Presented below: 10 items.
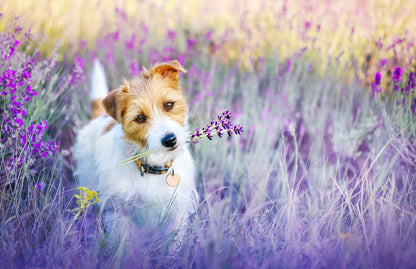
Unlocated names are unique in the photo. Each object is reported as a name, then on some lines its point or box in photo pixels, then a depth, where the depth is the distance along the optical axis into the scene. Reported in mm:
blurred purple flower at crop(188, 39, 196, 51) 4111
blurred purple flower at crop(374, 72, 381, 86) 2679
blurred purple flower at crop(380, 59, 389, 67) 3461
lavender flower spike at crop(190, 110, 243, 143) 1948
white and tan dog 2289
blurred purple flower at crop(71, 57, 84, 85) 2948
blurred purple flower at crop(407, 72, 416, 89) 2559
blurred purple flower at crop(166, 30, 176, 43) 4385
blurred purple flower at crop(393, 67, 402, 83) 2611
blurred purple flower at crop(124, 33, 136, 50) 4371
